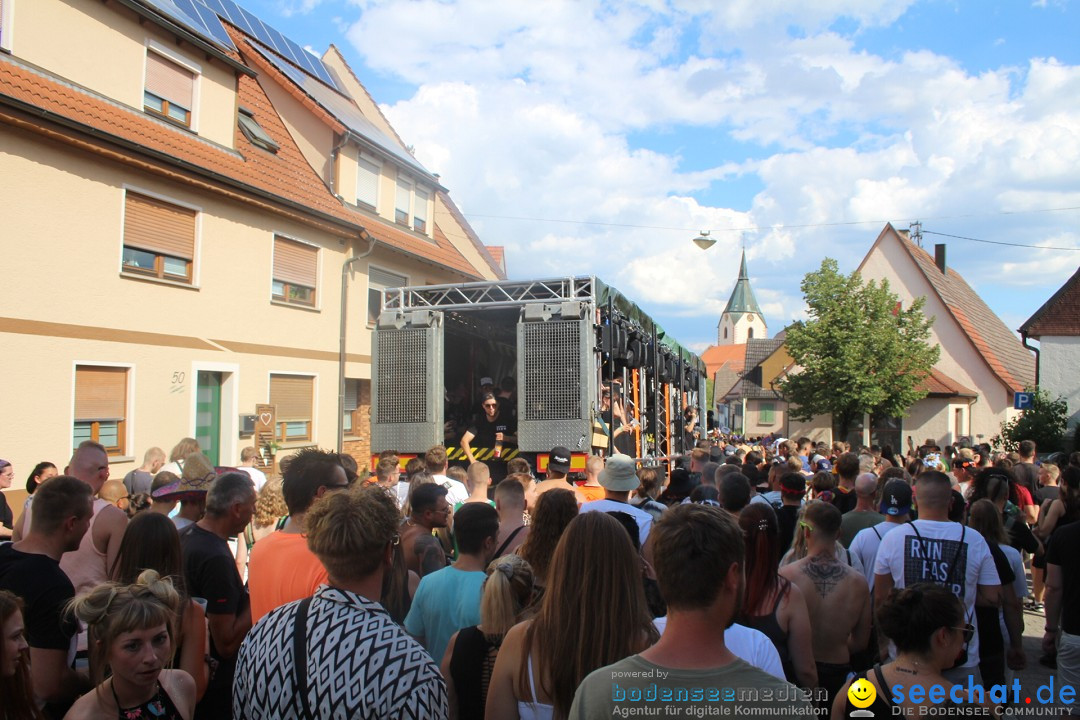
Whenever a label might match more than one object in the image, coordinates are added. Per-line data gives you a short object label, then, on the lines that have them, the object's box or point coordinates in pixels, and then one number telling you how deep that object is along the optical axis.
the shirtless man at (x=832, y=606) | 4.06
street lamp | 19.83
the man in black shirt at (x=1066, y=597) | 4.59
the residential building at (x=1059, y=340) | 27.64
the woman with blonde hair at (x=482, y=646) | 2.99
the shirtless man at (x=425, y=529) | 4.68
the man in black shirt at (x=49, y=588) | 3.19
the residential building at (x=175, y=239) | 11.06
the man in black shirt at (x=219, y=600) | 3.55
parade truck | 9.88
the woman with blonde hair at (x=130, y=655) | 2.60
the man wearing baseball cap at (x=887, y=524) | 4.95
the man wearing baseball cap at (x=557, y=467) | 6.88
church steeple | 130.25
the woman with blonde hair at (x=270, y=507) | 5.66
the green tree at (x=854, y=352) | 33.94
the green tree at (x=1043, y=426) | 22.31
